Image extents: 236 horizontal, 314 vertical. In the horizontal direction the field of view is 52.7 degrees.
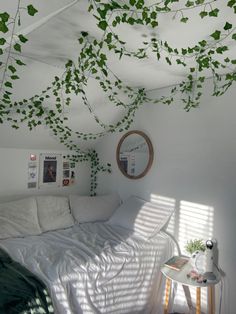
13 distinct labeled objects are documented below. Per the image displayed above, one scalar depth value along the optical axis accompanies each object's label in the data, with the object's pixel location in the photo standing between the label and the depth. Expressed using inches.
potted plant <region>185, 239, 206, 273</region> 77.4
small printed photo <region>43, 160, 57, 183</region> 119.6
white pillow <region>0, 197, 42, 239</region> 91.7
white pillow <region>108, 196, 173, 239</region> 97.5
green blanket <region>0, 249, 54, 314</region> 53.8
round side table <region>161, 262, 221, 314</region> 73.0
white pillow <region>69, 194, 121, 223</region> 113.4
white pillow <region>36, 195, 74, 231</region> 103.1
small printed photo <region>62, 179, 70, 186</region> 127.3
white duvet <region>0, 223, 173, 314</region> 66.6
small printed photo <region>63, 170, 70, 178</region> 127.4
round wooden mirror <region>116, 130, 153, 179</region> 109.9
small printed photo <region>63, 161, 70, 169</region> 127.0
